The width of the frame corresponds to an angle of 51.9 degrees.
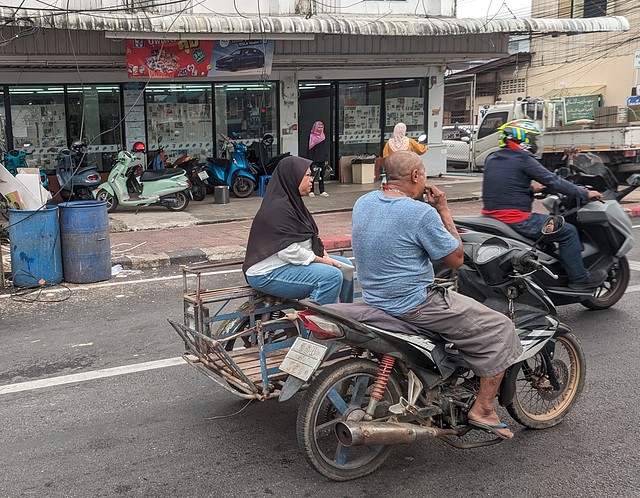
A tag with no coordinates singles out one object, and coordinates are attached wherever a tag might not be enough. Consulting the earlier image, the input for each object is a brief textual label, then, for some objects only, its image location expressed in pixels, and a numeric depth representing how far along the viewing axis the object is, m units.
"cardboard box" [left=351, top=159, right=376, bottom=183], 17.64
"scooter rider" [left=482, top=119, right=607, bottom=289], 5.89
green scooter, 13.31
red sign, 13.13
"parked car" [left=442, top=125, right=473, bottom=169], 23.30
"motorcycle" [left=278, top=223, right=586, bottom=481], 3.38
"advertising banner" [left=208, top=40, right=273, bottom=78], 13.86
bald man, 3.43
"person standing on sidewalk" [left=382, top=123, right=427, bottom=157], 9.57
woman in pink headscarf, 15.62
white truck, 14.98
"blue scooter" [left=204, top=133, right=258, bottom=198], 15.17
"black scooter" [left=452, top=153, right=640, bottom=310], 5.93
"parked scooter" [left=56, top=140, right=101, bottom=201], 12.64
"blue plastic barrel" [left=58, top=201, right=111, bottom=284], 8.03
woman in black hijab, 4.34
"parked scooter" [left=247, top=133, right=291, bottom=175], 15.74
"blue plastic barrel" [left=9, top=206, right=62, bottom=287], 7.79
